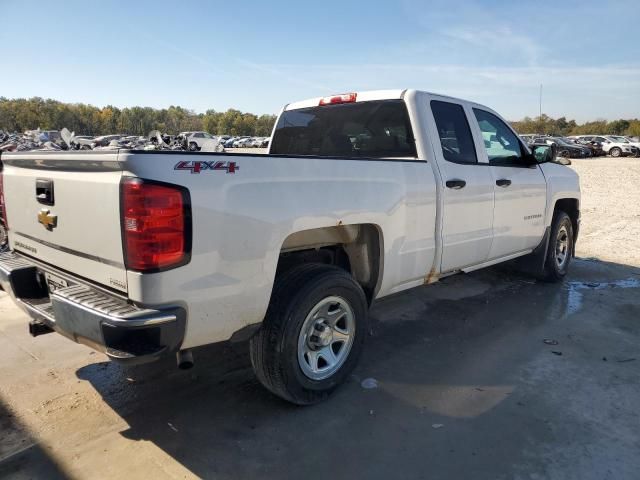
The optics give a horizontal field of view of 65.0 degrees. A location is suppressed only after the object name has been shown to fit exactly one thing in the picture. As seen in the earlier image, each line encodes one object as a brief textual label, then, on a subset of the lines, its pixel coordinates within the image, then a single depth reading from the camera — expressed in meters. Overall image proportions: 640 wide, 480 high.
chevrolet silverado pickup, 2.40
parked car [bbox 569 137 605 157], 40.53
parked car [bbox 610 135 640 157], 39.44
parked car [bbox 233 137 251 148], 70.59
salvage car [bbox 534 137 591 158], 37.16
